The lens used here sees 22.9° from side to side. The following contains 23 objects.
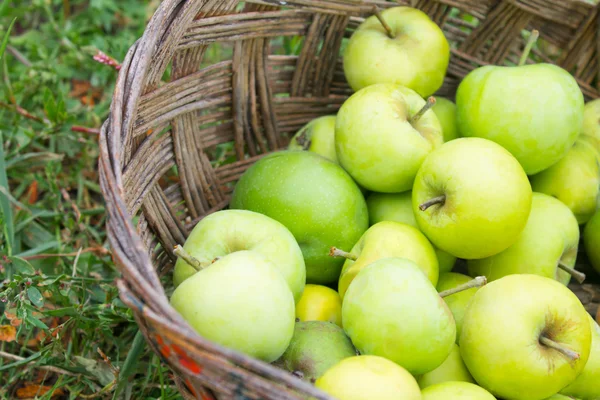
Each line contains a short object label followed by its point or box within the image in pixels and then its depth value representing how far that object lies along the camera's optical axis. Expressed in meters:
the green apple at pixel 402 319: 0.74
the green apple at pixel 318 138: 0.88
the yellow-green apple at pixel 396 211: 0.85
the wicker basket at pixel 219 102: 0.69
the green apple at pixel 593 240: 0.87
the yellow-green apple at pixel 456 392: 0.74
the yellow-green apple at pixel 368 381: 0.71
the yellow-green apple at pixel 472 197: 0.79
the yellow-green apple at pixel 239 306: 0.72
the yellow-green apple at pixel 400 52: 0.88
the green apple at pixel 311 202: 0.83
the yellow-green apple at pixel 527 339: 0.75
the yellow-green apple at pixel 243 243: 0.78
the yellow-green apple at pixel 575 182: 0.88
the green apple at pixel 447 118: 0.89
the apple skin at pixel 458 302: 0.80
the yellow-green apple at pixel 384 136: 0.83
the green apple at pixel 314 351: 0.76
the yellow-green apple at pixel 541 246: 0.83
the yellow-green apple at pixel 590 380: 0.79
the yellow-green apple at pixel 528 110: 0.83
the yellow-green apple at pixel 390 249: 0.80
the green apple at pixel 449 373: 0.78
